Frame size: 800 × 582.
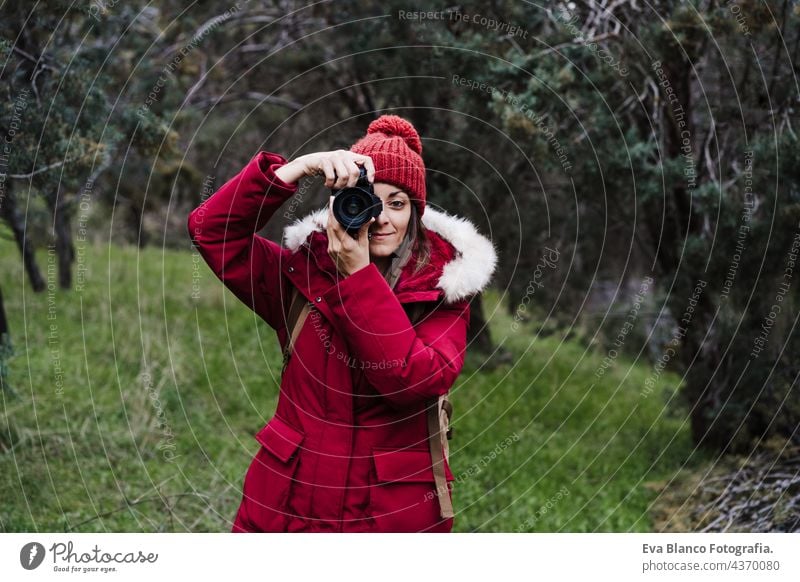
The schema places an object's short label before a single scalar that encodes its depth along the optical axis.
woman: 2.84
